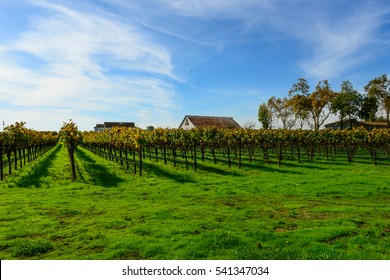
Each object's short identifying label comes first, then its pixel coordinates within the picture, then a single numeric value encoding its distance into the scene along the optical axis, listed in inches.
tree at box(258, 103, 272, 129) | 4061.5
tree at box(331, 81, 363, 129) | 3299.7
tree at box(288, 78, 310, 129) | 3093.0
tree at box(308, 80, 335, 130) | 2976.9
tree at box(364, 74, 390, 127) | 3134.8
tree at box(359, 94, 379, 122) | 3340.6
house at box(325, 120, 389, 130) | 4031.5
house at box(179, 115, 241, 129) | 3137.3
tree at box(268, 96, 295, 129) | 3826.3
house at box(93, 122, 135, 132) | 6038.4
